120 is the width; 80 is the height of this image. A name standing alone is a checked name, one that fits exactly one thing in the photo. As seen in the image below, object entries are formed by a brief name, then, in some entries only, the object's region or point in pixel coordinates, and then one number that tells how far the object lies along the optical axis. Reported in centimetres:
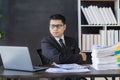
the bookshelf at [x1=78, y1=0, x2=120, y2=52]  418
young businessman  269
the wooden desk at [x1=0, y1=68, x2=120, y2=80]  196
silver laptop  210
